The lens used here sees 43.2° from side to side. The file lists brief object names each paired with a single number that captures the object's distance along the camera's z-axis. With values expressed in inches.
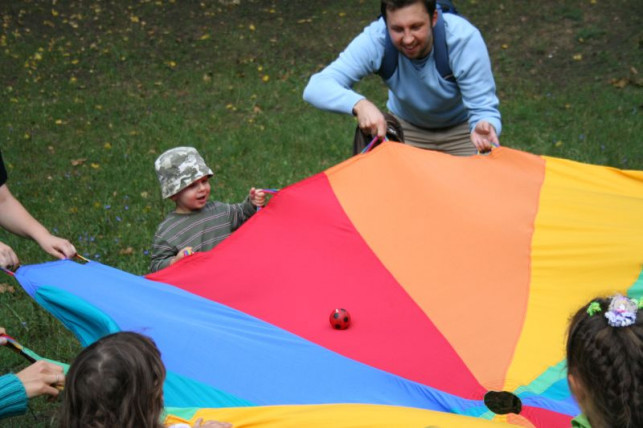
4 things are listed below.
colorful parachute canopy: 114.3
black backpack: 164.1
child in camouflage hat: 153.7
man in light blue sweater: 158.9
